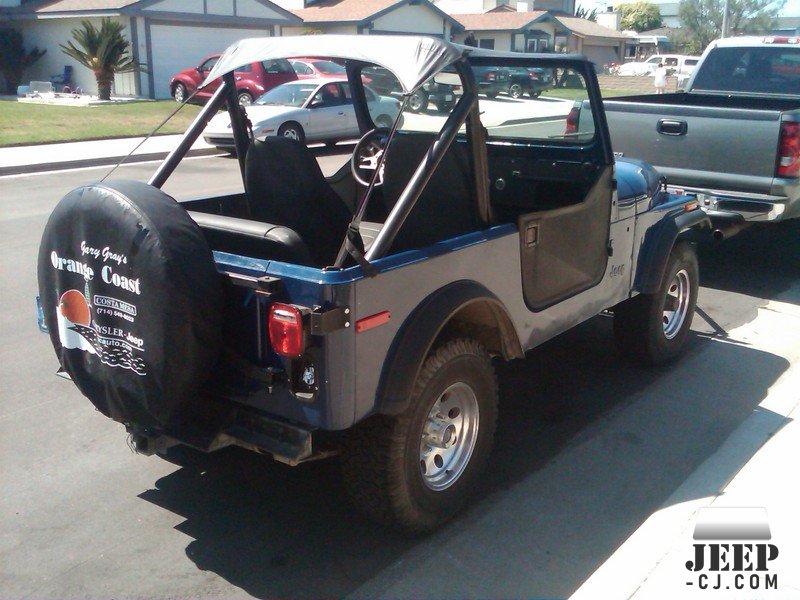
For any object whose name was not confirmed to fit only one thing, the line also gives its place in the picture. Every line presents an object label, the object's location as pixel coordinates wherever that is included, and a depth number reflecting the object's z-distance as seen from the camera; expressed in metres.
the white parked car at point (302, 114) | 16.53
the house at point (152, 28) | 30.14
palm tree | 26.72
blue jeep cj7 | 3.07
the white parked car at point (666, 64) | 46.97
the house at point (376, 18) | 38.25
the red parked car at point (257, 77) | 22.77
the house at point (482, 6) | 58.06
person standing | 24.03
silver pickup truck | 7.10
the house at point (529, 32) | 50.34
